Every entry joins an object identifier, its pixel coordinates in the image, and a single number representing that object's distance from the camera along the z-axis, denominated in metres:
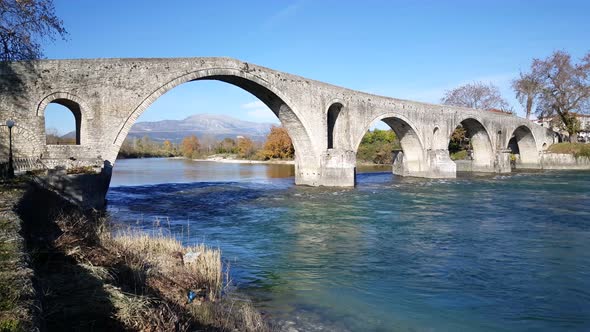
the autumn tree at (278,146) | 72.62
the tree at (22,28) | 17.50
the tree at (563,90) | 52.44
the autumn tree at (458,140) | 59.44
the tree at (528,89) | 56.09
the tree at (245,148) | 82.00
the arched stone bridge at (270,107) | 18.72
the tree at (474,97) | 65.81
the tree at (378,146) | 62.00
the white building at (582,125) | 58.08
